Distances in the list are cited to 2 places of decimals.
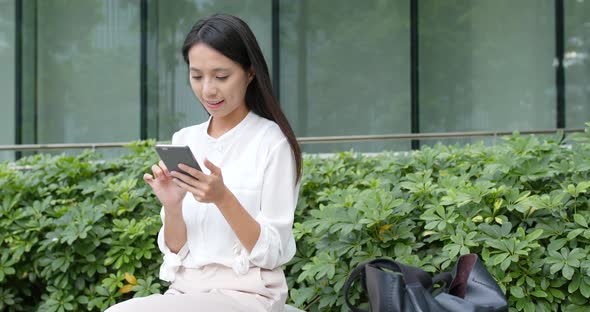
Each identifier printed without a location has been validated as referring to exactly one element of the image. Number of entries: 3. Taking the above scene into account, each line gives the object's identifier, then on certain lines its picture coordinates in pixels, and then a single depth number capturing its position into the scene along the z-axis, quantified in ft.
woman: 7.20
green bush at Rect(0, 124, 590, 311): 9.98
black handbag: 7.10
